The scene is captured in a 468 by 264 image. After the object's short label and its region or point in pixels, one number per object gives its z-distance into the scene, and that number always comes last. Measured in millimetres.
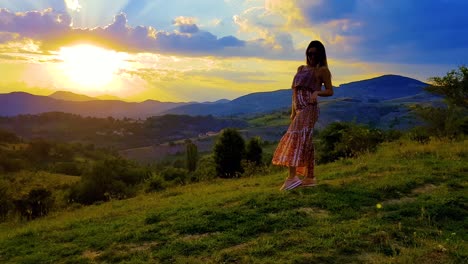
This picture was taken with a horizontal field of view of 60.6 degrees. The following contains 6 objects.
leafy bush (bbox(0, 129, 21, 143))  101625
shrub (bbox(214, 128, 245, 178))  29984
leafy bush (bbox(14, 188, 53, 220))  12777
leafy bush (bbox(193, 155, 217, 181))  28272
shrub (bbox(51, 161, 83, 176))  70494
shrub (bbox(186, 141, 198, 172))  57375
